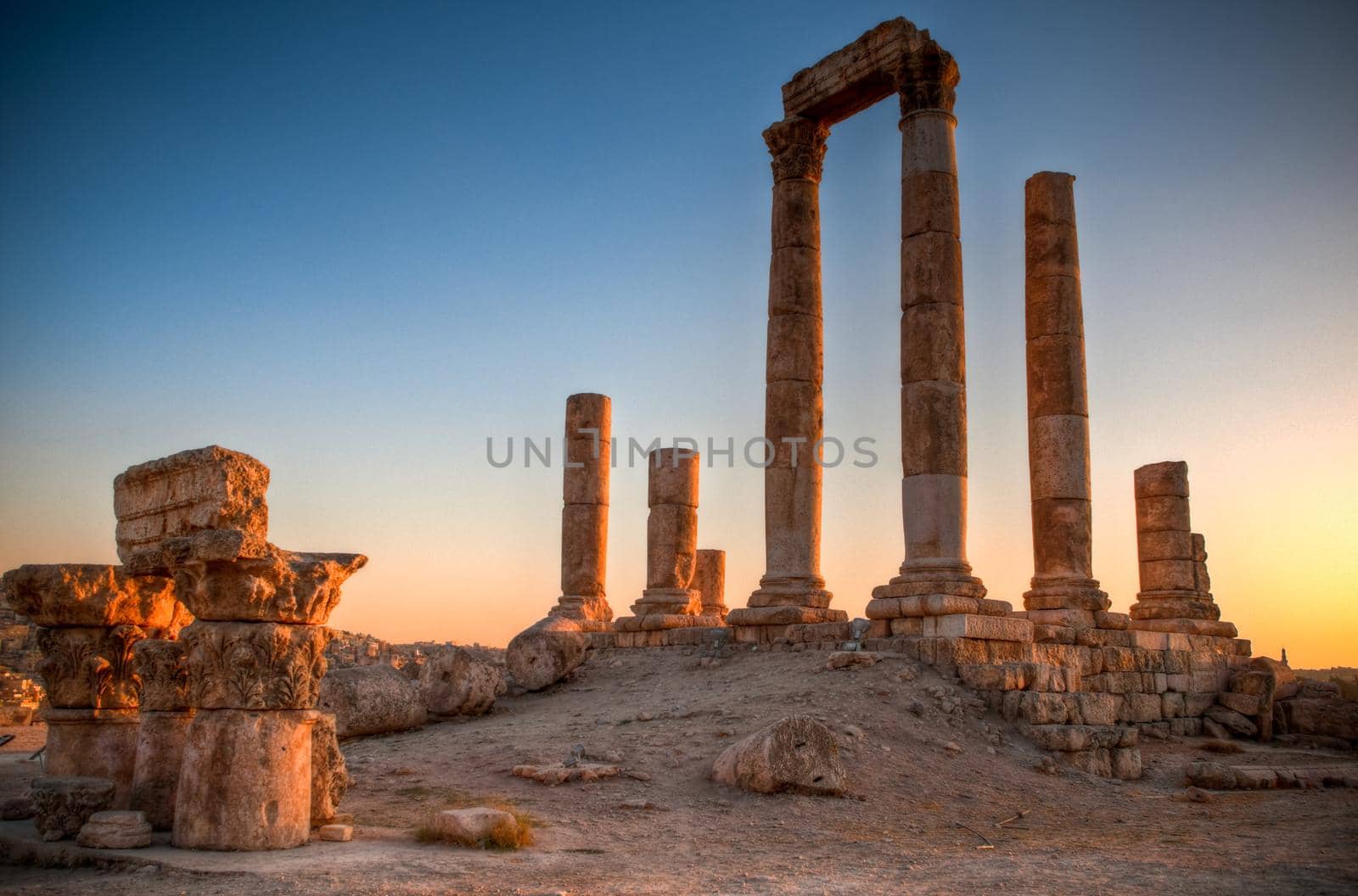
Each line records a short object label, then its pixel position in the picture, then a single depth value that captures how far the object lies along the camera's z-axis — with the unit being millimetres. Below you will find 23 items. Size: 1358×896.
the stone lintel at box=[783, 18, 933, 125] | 17266
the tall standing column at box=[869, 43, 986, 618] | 15727
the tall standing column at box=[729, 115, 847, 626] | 17484
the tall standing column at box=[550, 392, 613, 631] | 22469
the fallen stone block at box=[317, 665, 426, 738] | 14227
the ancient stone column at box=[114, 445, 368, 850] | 7504
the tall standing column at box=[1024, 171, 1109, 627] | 17859
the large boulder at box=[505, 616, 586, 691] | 17531
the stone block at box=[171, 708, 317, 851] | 7461
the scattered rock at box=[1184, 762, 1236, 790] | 12617
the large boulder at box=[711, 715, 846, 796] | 10008
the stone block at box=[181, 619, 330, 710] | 7637
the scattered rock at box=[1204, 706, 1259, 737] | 17938
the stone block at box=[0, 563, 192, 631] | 8641
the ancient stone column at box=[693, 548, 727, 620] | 25312
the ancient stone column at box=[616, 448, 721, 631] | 21016
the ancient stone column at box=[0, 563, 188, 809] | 8688
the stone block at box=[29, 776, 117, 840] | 7711
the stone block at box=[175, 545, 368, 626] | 7762
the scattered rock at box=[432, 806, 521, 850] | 7965
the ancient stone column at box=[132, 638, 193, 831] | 8203
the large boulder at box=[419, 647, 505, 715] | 15461
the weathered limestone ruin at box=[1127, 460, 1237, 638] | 21344
